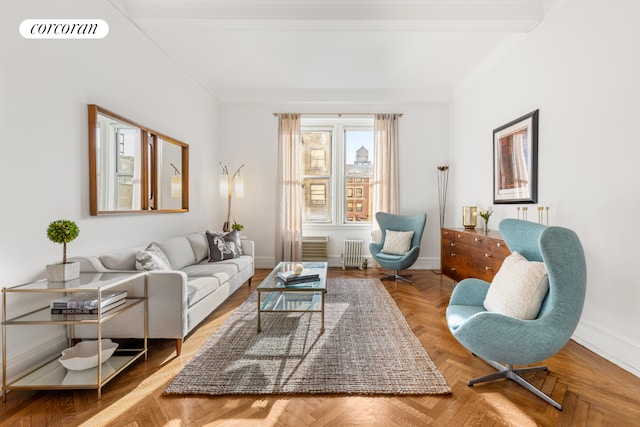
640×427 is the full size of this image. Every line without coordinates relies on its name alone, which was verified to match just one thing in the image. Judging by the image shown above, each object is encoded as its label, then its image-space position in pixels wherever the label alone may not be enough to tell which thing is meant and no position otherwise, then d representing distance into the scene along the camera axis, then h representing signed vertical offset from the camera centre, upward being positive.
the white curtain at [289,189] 5.47 +0.36
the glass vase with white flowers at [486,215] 3.88 -0.08
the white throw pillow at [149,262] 2.53 -0.46
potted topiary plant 1.91 -0.20
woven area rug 1.93 -1.13
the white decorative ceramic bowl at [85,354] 1.93 -0.99
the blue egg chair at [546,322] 1.70 -0.66
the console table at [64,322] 1.79 -0.71
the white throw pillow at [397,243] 4.72 -0.54
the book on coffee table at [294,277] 2.85 -0.67
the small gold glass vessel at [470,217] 4.15 -0.11
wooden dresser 3.09 -0.52
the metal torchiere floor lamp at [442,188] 5.44 +0.38
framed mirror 2.63 +0.44
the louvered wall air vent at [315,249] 5.55 -0.74
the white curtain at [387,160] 5.46 +0.89
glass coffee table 2.67 -0.90
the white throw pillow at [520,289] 1.85 -0.51
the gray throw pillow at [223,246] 3.97 -0.51
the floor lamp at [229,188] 5.04 +0.35
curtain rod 5.49 +1.74
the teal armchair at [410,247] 4.50 -0.54
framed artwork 3.22 +0.57
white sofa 2.28 -0.76
